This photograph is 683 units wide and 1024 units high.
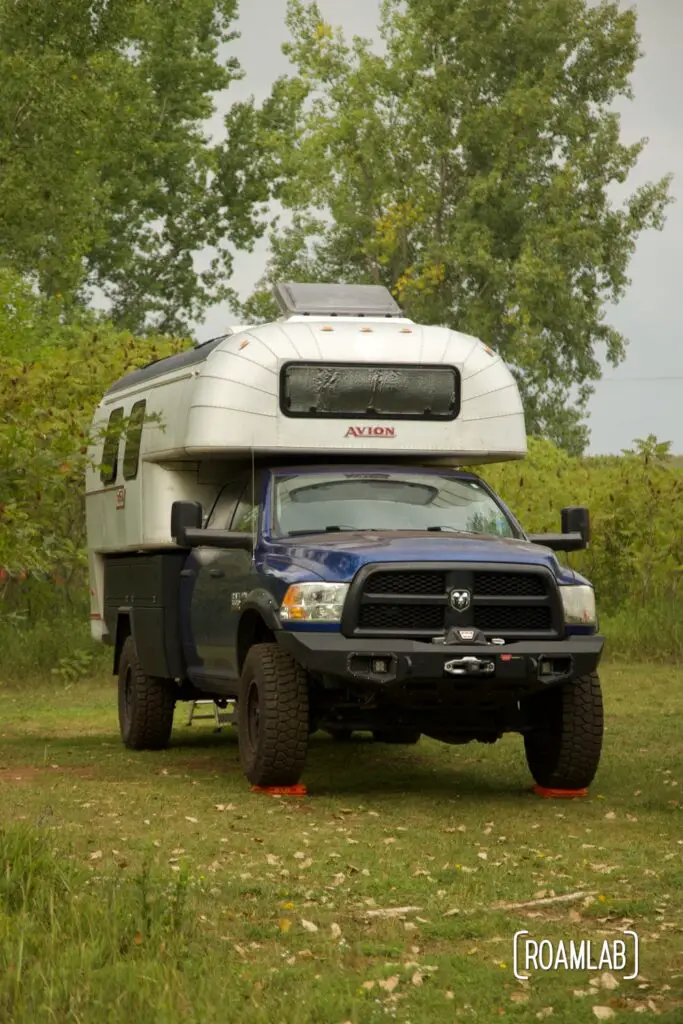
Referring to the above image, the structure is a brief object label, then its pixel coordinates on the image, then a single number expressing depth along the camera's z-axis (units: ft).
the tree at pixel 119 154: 90.17
